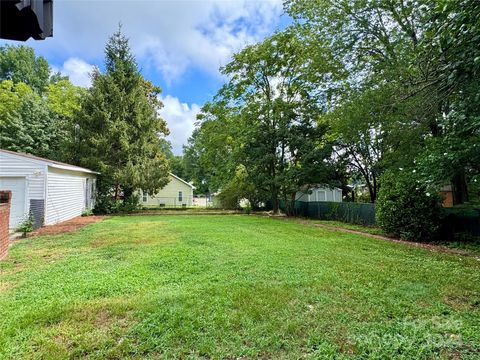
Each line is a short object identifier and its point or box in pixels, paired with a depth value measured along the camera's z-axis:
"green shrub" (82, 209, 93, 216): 16.03
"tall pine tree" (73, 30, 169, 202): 17.97
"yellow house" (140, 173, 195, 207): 31.92
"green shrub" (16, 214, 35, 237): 8.98
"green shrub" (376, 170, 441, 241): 8.54
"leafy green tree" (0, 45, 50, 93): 31.20
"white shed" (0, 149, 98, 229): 10.36
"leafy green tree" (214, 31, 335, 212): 17.19
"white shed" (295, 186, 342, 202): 25.89
